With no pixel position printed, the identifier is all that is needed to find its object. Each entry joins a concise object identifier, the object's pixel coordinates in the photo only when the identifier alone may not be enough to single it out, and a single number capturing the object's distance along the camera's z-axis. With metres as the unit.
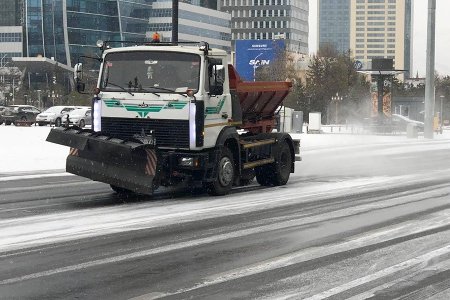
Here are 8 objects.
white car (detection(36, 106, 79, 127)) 58.25
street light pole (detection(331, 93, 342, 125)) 87.12
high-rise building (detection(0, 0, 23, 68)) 140.88
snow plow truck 15.19
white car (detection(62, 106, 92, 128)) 56.09
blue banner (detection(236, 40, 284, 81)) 76.19
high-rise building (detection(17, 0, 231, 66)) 135.75
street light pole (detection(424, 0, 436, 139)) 49.88
